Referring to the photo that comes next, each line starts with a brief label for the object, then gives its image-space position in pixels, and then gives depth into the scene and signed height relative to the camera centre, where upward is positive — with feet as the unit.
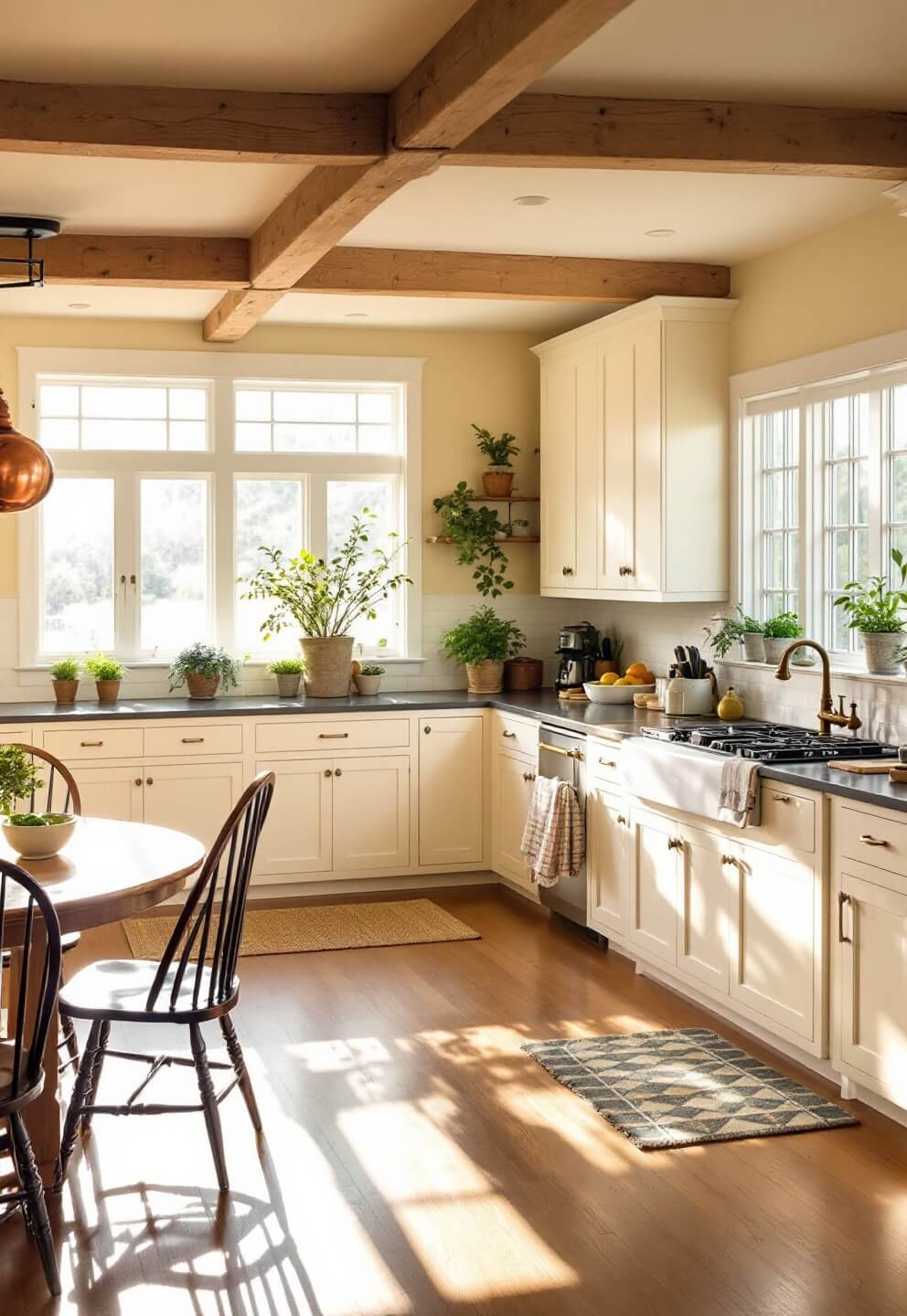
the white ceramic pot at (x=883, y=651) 15.07 -0.35
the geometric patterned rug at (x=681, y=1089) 12.26 -4.42
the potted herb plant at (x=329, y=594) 22.04 +0.42
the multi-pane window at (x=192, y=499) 22.09 +1.95
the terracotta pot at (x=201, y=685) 21.50 -1.01
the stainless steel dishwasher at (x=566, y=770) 18.47 -2.05
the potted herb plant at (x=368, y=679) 22.44 -0.96
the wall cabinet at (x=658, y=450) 18.49 +2.30
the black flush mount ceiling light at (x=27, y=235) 16.10 +4.50
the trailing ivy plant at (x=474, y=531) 23.20 +1.47
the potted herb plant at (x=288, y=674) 22.15 -0.85
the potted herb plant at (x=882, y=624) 15.07 -0.06
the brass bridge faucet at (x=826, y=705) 15.20 -0.96
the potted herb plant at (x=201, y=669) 21.52 -0.76
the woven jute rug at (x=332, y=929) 18.58 -4.28
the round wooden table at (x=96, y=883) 10.46 -2.05
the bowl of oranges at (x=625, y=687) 20.03 -0.97
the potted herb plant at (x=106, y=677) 21.27 -0.87
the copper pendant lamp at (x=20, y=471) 12.16 +1.31
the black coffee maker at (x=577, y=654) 21.94 -0.56
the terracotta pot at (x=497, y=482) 23.29 +2.29
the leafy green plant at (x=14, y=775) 11.57 -1.28
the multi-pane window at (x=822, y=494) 15.55 +1.50
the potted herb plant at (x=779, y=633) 17.25 -0.18
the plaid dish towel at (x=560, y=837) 18.28 -2.85
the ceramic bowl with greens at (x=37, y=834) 11.66 -1.78
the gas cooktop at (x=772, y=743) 14.30 -1.33
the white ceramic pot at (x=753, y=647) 17.65 -0.36
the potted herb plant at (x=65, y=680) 21.08 -0.90
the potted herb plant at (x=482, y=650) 22.58 -0.49
